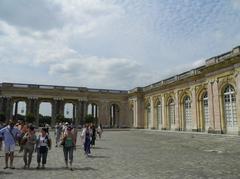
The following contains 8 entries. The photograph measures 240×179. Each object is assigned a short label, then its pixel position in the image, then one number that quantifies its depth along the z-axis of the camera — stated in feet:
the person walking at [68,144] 30.32
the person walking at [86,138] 42.01
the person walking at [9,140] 29.92
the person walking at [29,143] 30.40
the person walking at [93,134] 55.08
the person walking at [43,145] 30.37
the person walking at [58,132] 59.64
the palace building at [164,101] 81.41
